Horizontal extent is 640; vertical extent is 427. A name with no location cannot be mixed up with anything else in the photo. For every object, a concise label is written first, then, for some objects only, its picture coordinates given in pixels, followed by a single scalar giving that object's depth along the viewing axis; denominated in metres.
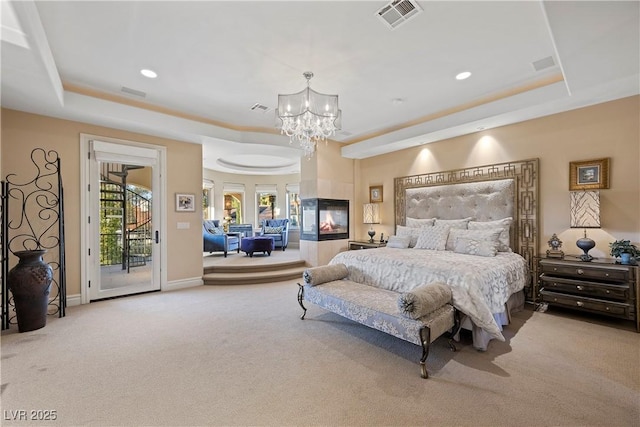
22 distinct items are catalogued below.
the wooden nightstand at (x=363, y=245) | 5.94
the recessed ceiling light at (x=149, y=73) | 3.46
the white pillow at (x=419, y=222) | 5.25
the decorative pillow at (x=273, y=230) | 9.23
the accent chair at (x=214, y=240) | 7.60
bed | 2.86
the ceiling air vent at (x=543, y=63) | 3.23
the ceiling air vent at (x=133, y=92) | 3.94
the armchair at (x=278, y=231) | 9.12
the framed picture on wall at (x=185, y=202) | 5.23
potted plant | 3.16
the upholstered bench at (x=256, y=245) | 7.43
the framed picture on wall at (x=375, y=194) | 6.56
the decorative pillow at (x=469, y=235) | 4.07
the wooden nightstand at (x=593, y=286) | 3.10
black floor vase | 3.17
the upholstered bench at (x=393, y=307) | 2.38
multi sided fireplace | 6.23
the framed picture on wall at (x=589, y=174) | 3.60
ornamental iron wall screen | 3.73
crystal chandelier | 3.36
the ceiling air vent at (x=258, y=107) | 4.58
